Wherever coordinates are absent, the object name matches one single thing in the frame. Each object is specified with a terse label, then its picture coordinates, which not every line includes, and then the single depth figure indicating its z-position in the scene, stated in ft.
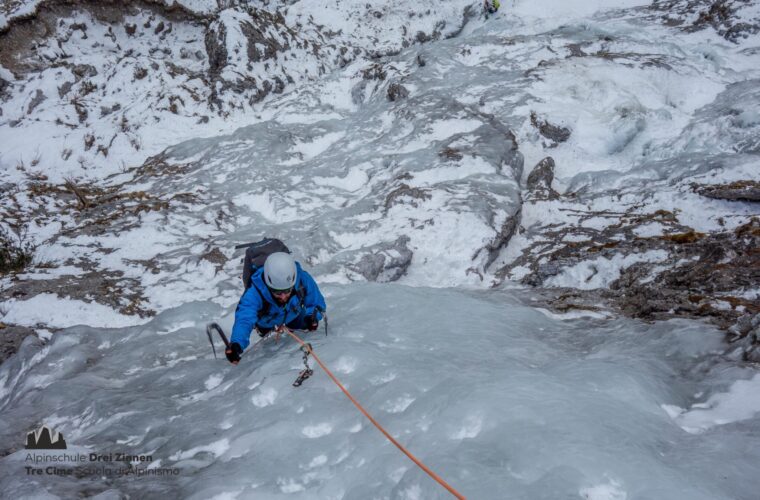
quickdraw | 14.30
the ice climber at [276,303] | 15.76
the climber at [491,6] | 73.97
